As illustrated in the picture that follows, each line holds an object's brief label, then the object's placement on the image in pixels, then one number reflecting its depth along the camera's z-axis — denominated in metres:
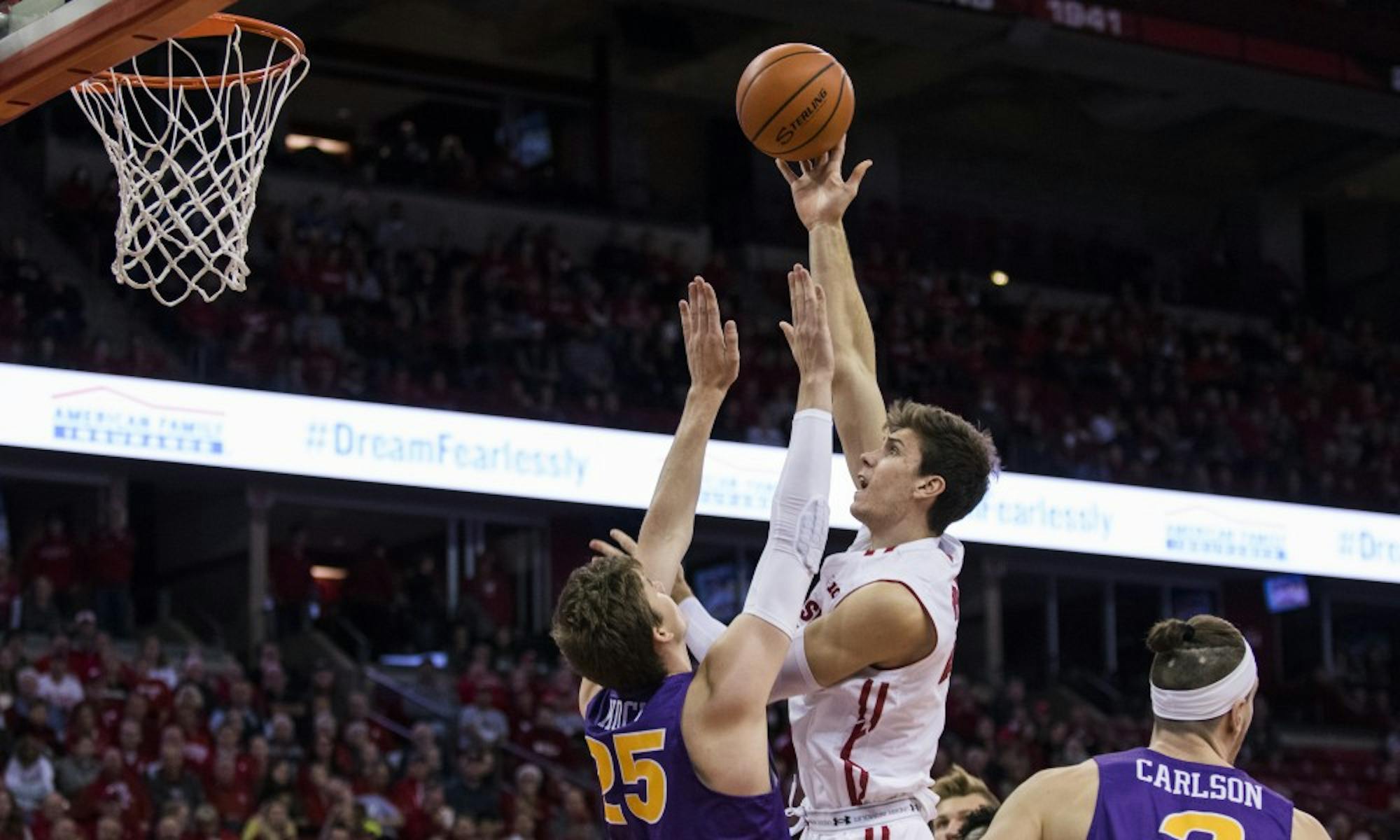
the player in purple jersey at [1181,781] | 7.62
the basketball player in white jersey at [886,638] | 7.89
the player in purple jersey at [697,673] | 6.98
